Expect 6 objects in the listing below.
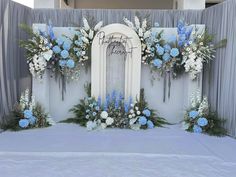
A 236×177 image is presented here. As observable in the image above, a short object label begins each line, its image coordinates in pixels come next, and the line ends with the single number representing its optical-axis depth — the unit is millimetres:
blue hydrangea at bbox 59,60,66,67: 4500
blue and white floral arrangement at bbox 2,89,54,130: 4242
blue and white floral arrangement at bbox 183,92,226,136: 4105
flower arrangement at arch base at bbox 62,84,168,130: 4316
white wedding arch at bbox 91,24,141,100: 4516
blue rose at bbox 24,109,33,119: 4256
